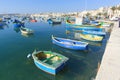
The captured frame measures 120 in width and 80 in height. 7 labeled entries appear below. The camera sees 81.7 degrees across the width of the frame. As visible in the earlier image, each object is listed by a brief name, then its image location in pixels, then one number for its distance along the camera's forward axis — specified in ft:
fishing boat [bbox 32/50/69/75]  20.64
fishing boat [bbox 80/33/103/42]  40.88
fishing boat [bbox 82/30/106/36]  48.23
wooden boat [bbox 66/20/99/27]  62.37
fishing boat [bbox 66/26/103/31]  61.22
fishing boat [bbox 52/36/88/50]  32.01
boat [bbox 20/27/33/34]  56.53
